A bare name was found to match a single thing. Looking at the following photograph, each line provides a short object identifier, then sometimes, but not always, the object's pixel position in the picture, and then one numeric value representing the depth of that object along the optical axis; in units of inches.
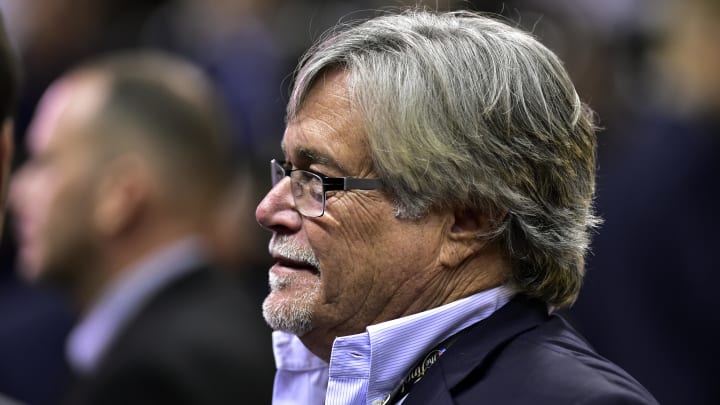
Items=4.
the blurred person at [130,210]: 414.3
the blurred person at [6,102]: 238.5
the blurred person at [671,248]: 458.6
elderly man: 238.5
